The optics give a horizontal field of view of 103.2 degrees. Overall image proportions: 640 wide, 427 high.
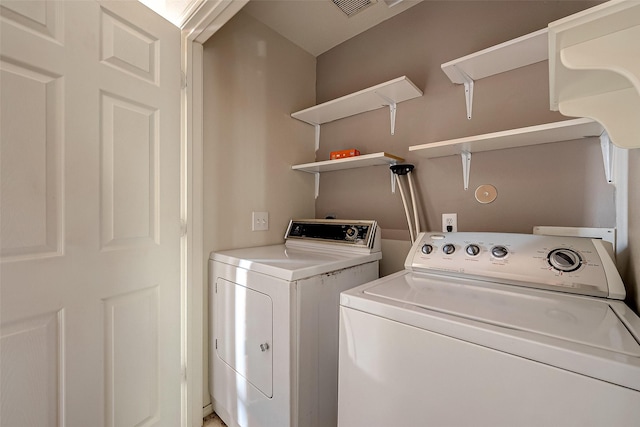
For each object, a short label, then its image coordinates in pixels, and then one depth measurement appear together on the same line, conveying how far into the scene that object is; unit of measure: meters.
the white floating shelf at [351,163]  1.69
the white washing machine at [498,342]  0.56
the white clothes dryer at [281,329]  1.12
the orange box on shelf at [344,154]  1.85
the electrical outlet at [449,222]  1.60
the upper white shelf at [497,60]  1.21
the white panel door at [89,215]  0.88
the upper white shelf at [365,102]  1.65
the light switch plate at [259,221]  1.85
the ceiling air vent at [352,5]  1.73
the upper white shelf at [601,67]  0.60
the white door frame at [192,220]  1.44
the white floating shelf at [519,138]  1.10
